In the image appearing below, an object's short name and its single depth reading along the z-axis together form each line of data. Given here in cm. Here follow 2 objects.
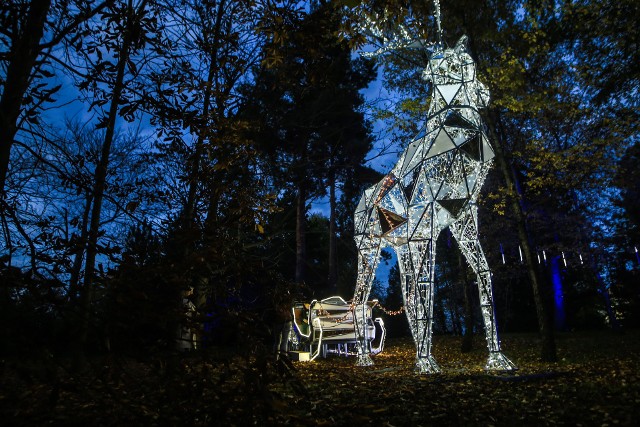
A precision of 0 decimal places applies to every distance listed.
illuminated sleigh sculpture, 1016
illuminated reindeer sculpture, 685
